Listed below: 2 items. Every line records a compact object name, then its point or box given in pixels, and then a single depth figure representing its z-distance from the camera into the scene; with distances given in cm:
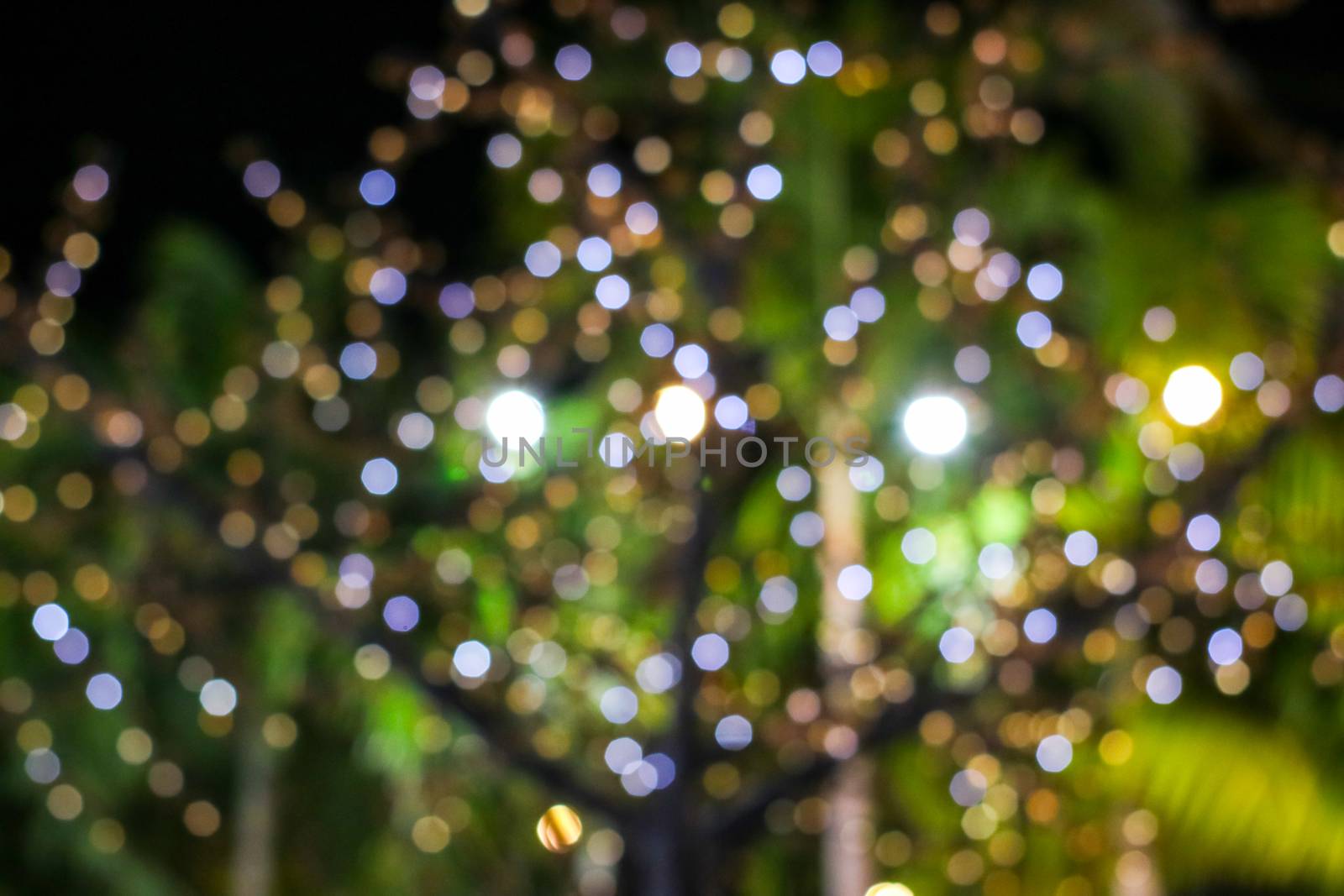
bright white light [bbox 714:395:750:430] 209
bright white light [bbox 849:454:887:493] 241
